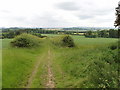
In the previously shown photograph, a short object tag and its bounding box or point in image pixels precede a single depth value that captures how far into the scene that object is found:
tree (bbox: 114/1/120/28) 24.61
